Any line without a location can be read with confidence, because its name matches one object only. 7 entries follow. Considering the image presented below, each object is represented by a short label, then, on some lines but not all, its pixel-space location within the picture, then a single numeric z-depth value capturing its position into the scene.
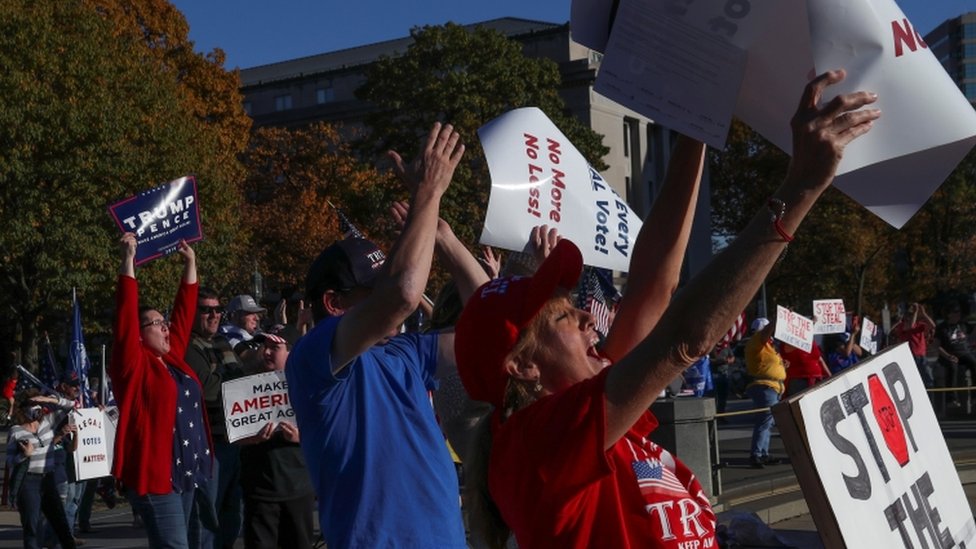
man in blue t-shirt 3.57
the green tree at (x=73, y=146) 32.16
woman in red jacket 7.01
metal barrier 11.31
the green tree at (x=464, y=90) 41.25
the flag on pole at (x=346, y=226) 6.68
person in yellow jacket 15.05
